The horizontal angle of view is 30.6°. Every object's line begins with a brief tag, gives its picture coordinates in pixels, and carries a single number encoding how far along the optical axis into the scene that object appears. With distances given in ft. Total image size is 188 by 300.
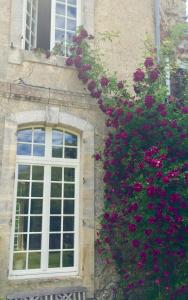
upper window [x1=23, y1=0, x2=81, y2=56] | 19.63
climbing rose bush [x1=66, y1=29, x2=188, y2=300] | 15.24
